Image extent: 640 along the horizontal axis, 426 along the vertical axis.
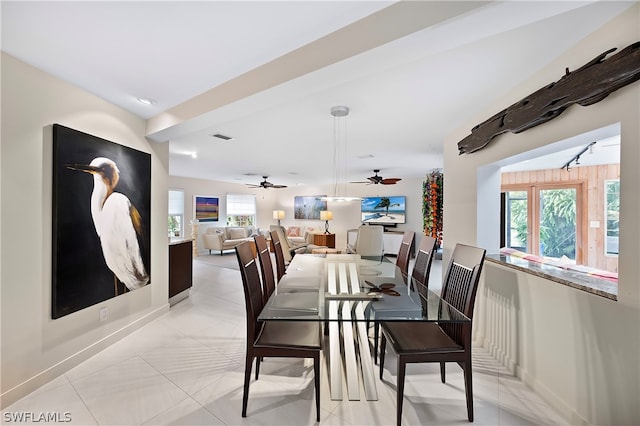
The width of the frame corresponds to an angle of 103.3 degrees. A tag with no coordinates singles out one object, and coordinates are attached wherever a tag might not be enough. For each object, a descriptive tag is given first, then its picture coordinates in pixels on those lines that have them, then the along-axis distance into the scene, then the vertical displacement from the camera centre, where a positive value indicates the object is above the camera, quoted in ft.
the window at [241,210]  29.46 +0.33
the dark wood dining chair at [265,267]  7.04 -1.59
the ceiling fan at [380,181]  17.41 +2.33
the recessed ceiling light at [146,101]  7.68 +3.41
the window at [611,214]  12.92 +0.10
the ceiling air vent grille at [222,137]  11.05 +3.41
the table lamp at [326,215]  25.13 -0.17
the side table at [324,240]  26.99 -2.86
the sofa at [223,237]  24.29 -2.50
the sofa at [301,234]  27.76 -2.40
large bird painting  6.45 -0.27
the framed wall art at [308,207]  30.22 +0.75
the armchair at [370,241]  15.72 -1.72
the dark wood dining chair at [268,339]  5.22 -2.73
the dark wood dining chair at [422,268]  7.20 -1.80
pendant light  8.48 +3.45
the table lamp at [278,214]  30.47 -0.14
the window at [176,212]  23.77 -0.01
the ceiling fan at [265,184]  21.73 +2.43
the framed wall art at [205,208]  26.07 +0.46
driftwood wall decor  3.97 +2.40
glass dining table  5.34 -2.16
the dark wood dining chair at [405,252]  9.84 -1.52
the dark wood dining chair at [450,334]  5.11 -2.71
